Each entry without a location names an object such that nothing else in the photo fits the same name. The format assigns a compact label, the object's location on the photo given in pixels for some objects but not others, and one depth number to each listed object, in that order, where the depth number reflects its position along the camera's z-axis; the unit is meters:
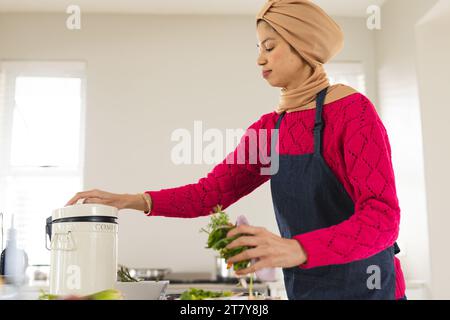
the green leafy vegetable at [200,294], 0.88
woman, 0.97
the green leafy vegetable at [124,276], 1.19
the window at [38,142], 3.72
